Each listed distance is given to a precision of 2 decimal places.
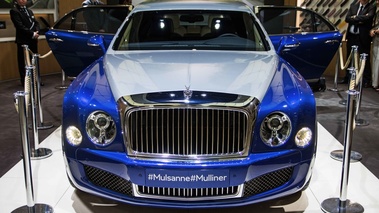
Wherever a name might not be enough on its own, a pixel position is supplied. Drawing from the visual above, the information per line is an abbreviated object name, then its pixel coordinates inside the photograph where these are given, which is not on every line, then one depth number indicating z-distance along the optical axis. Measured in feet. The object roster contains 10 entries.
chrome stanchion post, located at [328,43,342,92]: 21.99
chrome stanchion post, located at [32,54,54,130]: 14.84
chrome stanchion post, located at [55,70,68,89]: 22.62
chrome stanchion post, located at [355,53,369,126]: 15.99
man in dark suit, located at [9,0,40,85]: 21.53
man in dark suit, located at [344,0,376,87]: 22.13
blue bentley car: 7.81
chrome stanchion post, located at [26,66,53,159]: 12.48
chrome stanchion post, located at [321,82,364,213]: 9.36
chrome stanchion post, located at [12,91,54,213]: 8.75
